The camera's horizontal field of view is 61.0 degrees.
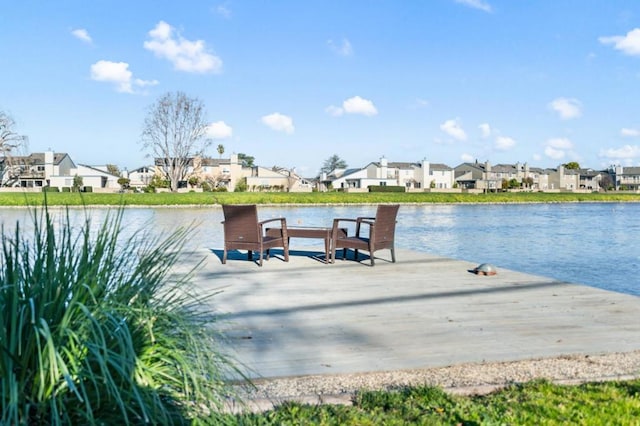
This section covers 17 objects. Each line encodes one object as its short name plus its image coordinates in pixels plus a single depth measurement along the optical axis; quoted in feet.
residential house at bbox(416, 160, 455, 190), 271.49
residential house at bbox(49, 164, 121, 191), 245.30
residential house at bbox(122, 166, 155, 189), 249.75
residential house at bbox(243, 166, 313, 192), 240.18
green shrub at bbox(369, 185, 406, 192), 215.51
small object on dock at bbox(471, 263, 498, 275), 21.98
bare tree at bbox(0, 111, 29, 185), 147.95
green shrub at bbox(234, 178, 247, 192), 196.08
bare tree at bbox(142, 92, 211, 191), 170.91
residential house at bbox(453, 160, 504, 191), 300.61
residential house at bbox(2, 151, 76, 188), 163.43
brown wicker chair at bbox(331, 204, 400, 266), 23.59
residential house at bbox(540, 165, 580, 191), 339.36
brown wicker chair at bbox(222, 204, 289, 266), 23.43
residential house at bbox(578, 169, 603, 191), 354.95
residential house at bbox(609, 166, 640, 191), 359.46
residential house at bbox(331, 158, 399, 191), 263.70
